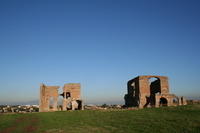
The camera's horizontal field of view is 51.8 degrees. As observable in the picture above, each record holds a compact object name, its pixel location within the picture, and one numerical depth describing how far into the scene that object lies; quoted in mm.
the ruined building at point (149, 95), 40531
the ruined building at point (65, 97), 44138
